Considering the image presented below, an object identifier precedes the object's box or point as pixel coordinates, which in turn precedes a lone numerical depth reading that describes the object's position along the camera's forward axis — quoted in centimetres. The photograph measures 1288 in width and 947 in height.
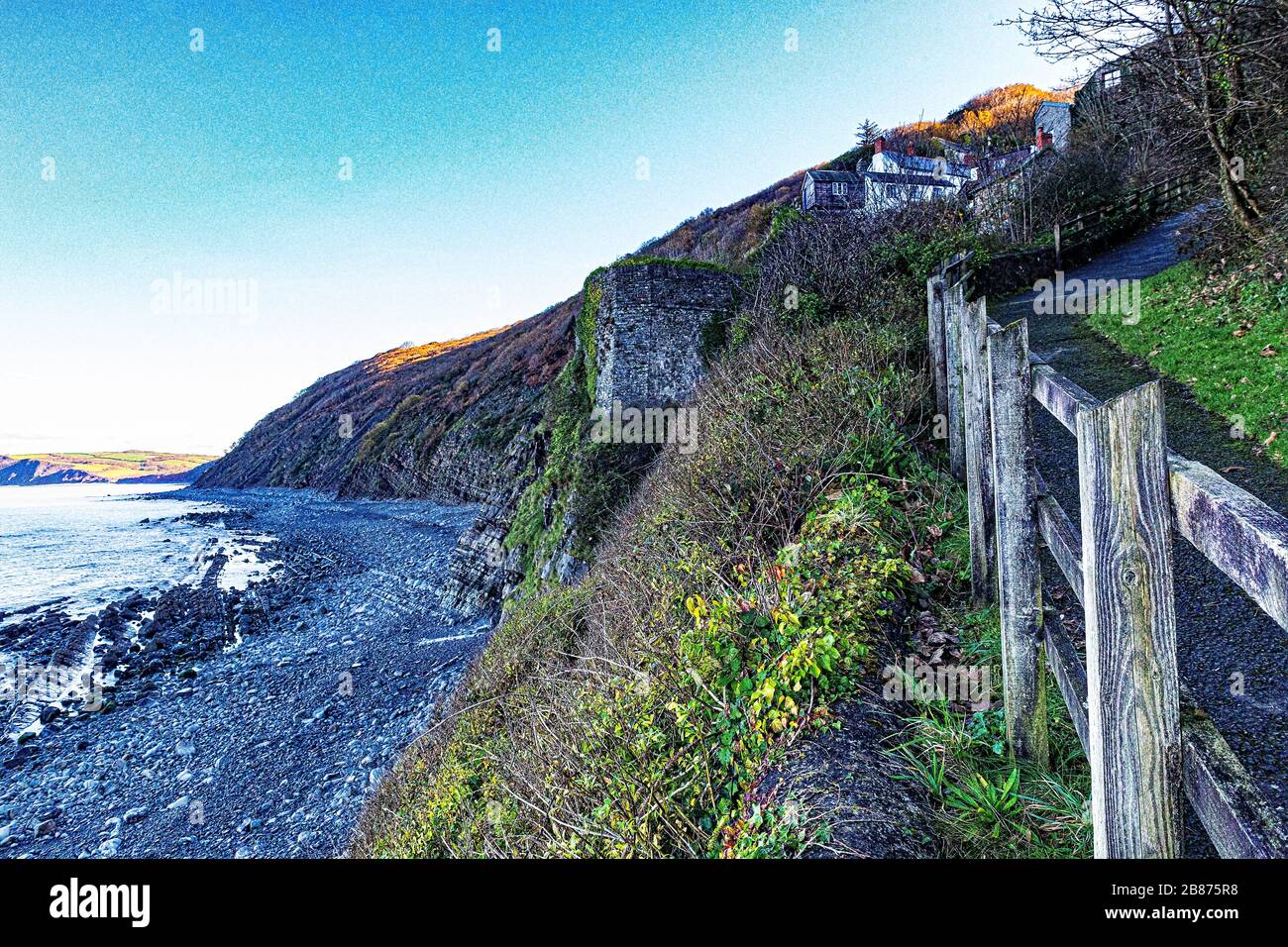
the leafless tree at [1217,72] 813
